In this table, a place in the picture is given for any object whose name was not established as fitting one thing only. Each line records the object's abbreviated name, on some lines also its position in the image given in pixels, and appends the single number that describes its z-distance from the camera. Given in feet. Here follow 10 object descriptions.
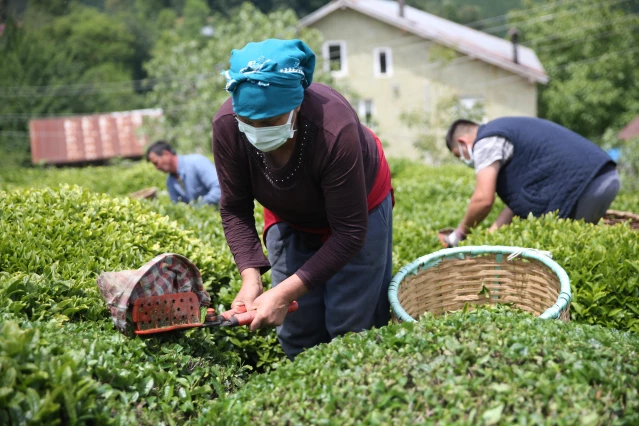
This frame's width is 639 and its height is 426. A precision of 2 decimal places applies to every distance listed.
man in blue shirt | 24.17
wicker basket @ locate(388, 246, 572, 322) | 11.76
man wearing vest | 15.51
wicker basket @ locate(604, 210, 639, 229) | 17.94
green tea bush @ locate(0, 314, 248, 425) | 7.56
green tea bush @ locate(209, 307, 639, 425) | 7.27
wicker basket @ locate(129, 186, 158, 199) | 23.87
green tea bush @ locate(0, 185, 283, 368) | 10.48
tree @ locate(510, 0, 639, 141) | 113.39
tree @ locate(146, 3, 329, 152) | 65.46
